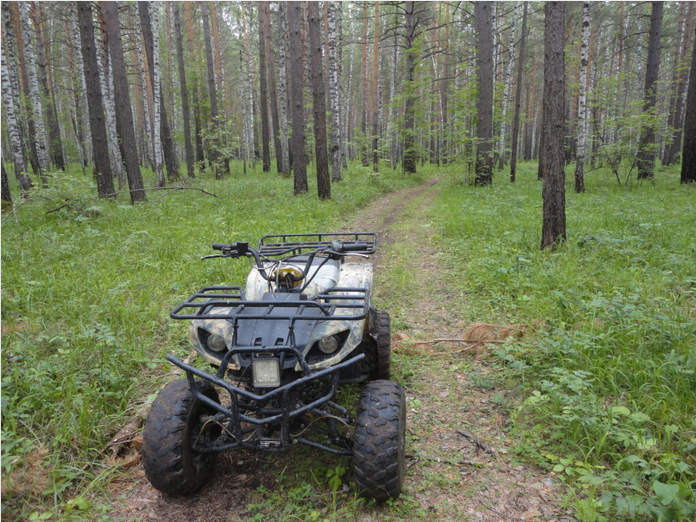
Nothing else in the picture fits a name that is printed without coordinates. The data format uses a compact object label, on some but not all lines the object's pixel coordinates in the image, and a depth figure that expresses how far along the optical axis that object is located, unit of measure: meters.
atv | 2.27
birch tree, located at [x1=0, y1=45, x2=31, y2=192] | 10.32
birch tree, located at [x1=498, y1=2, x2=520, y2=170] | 20.19
